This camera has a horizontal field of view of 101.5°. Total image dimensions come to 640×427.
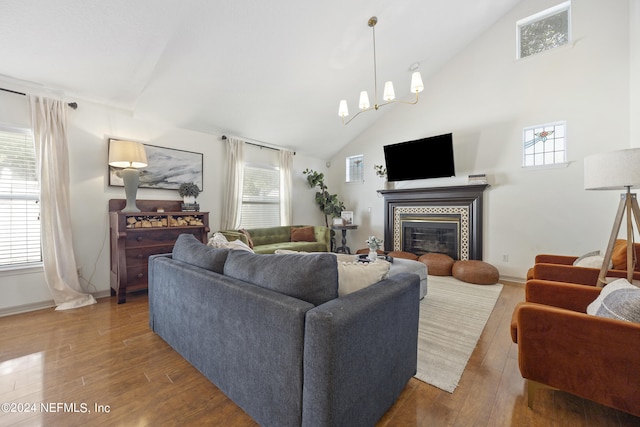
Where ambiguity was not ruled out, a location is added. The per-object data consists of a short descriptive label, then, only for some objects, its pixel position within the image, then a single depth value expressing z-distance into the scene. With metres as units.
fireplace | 4.39
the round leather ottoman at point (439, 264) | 4.26
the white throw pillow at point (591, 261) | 2.28
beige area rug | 1.79
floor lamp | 1.56
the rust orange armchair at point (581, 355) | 1.17
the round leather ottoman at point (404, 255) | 4.65
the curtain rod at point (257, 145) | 5.01
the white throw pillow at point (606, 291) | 1.42
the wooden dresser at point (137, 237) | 3.15
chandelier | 2.83
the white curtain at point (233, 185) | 4.66
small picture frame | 5.79
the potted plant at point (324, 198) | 6.07
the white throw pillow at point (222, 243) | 2.34
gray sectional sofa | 1.03
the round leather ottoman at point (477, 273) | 3.82
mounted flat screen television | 4.55
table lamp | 3.17
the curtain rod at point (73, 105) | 3.18
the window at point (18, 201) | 2.88
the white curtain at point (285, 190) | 5.59
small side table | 5.59
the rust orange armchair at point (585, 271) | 2.11
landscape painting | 3.74
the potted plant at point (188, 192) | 4.01
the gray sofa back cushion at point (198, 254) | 1.75
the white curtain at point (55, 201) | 2.96
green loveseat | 4.20
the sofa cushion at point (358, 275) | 1.41
